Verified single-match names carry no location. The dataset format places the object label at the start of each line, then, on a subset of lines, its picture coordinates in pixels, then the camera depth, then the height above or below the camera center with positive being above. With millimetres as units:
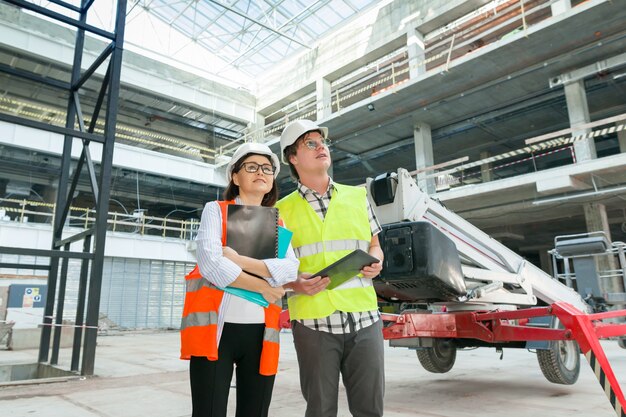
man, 1779 +16
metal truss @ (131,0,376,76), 19797 +13250
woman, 1579 -96
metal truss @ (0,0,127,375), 6301 +1782
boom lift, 3541 +10
